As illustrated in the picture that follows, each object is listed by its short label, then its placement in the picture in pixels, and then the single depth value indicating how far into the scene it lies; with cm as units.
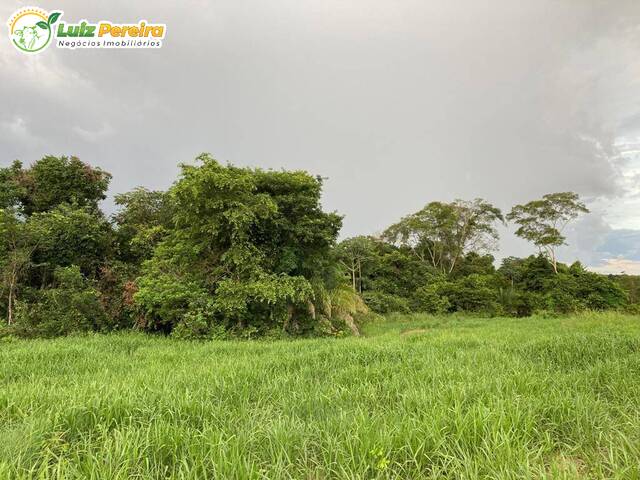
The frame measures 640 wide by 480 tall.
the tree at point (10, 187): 1136
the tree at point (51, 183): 1243
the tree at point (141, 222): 1107
